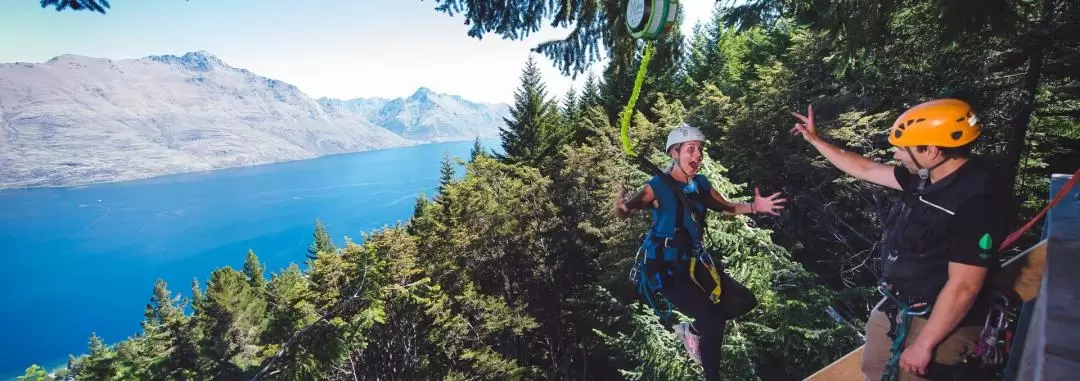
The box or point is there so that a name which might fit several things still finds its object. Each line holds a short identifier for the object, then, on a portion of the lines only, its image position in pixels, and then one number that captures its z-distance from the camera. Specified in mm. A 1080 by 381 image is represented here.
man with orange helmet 2270
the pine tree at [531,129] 31516
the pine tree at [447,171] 52656
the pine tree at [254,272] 56256
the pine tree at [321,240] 63688
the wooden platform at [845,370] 3479
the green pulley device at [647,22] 3400
